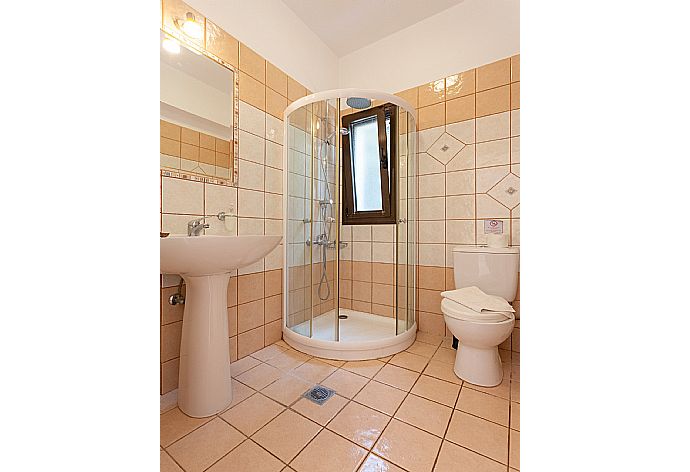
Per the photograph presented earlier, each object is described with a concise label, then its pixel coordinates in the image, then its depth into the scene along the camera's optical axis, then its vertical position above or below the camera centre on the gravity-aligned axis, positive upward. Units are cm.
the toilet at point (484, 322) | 151 -47
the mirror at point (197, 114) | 147 +66
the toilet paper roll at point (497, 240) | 188 -4
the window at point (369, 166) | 211 +52
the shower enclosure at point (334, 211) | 202 +16
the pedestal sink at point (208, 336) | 126 -46
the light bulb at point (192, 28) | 153 +112
